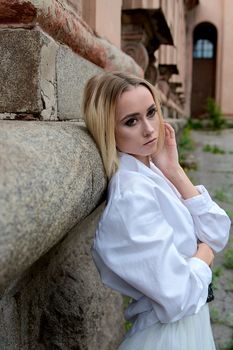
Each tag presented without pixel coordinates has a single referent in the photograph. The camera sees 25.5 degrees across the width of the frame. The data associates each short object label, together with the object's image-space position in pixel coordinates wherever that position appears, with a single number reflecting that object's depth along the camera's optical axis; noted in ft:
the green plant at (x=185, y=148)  21.72
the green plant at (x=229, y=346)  8.57
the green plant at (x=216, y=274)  10.64
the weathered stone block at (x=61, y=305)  5.90
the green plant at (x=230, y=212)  14.32
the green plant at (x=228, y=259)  11.35
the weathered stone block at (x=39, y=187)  3.11
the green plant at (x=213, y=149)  27.37
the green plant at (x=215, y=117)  47.14
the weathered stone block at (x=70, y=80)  6.95
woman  4.73
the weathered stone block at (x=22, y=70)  6.08
